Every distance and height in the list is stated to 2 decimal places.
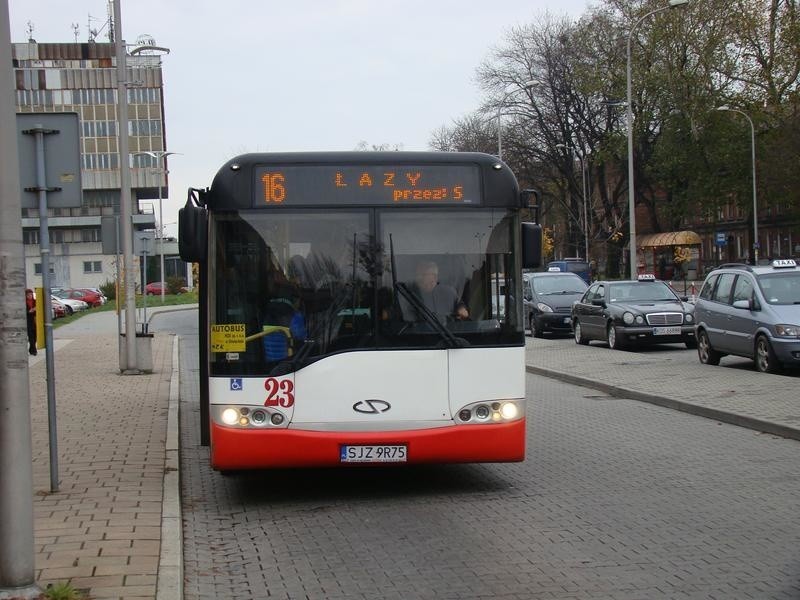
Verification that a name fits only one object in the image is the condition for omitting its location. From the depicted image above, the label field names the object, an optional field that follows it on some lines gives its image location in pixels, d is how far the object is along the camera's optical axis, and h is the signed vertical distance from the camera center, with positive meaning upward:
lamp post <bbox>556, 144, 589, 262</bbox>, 62.98 +3.30
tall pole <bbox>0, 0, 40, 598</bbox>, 5.22 -0.50
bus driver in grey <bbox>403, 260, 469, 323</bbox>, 8.19 -0.15
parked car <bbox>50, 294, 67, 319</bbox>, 56.74 -1.25
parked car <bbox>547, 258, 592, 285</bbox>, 60.12 +0.26
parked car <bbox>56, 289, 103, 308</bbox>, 72.26 -0.77
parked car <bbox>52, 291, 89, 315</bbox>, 60.90 -1.18
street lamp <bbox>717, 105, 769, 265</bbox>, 55.62 +6.13
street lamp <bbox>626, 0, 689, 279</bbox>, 37.41 +2.04
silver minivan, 16.91 -0.76
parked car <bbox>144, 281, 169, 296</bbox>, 91.38 -0.55
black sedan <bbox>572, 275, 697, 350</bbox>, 23.80 -0.96
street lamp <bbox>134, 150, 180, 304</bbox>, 55.79 +4.26
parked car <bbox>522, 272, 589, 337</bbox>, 30.25 -0.74
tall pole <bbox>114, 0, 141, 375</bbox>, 19.97 +1.51
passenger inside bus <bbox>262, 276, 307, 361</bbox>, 8.05 -0.32
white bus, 8.02 -0.26
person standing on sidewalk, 25.50 -0.84
